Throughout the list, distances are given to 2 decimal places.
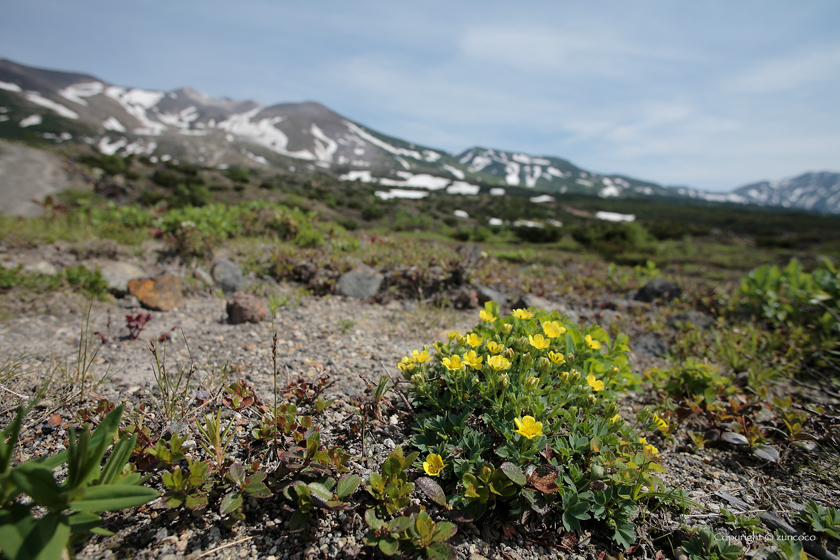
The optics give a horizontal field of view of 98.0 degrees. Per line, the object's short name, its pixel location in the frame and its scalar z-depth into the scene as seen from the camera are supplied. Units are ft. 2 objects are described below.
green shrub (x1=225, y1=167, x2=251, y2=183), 63.98
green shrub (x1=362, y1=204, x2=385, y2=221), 52.90
